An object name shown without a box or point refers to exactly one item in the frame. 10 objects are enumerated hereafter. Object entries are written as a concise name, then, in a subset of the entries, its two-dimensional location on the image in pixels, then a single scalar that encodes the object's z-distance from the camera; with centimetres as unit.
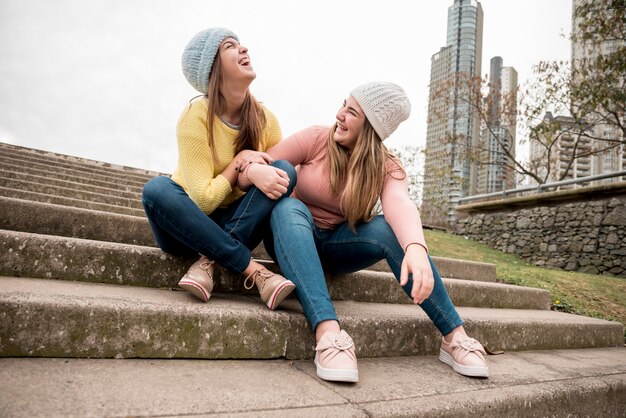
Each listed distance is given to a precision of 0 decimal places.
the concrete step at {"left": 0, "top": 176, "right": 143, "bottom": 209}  329
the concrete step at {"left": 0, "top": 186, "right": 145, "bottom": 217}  272
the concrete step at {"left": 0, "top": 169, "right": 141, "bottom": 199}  352
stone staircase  115
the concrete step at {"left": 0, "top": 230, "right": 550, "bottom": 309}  152
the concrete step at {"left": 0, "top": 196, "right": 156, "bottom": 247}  198
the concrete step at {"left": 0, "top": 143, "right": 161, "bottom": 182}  498
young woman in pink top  146
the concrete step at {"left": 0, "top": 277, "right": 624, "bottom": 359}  115
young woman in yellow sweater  152
